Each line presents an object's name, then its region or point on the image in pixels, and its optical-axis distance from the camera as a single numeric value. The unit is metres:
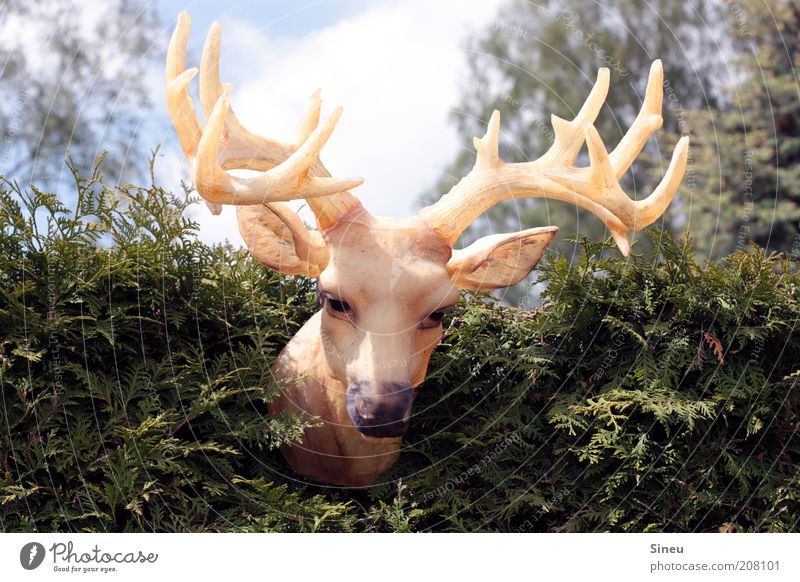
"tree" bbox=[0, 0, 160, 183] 12.70
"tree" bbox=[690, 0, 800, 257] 16.33
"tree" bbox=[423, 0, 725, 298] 16.62
